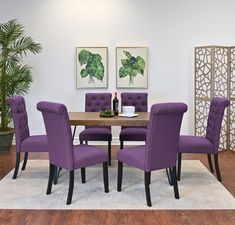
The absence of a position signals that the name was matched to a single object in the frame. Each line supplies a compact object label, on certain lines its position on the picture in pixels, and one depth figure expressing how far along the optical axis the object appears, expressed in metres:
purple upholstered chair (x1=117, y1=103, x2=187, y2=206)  3.30
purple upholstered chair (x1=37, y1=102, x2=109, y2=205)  3.37
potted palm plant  5.66
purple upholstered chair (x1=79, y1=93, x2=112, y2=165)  4.94
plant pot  5.73
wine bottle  4.55
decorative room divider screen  5.80
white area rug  3.43
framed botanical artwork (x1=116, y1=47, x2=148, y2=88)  6.28
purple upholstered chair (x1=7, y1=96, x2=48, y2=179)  4.22
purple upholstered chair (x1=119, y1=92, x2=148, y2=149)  5.53
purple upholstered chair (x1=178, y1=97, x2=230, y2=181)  4.12
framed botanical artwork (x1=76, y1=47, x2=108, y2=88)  6.30
